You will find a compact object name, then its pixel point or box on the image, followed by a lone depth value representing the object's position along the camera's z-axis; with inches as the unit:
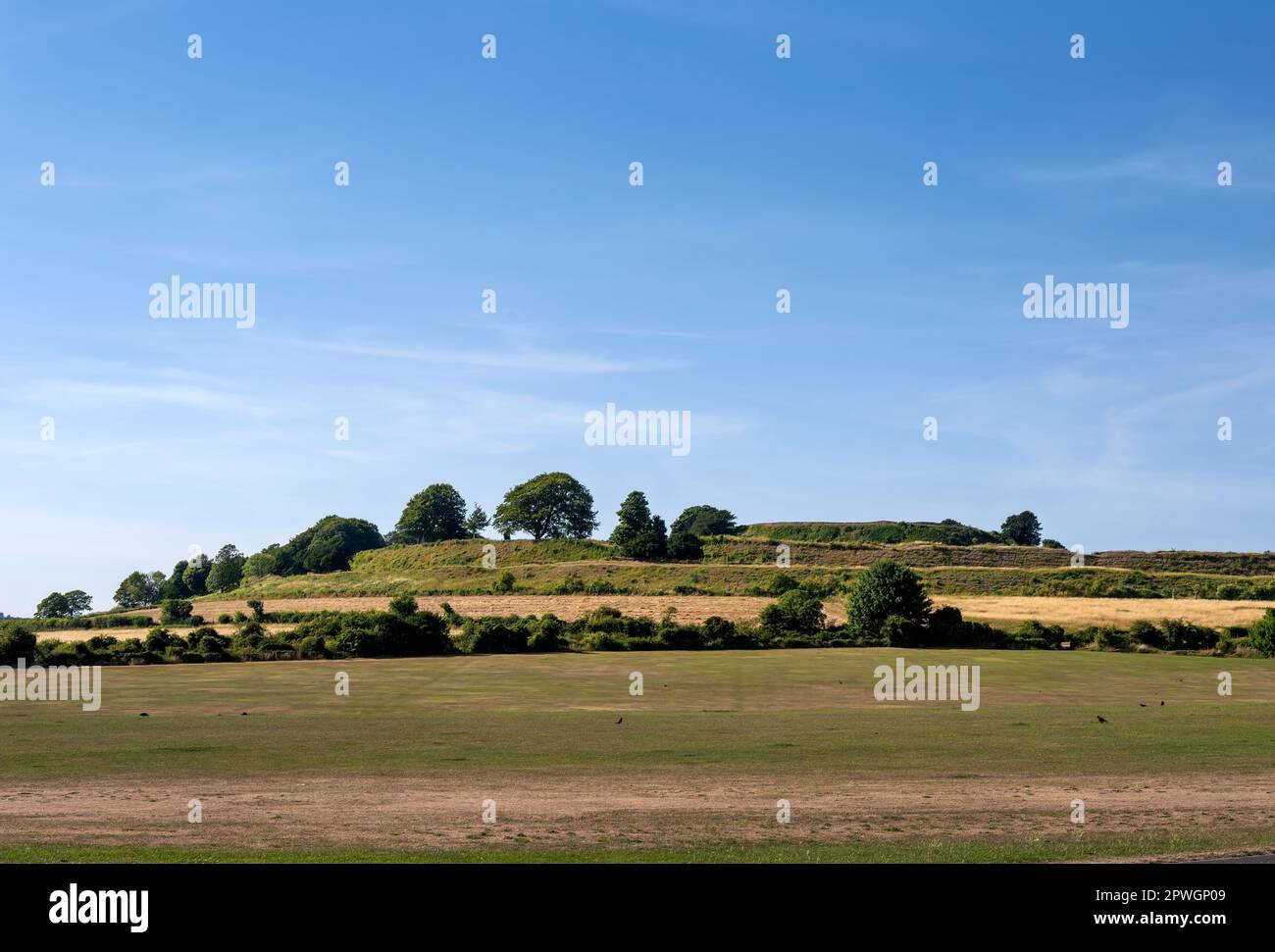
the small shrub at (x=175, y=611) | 3863.2
